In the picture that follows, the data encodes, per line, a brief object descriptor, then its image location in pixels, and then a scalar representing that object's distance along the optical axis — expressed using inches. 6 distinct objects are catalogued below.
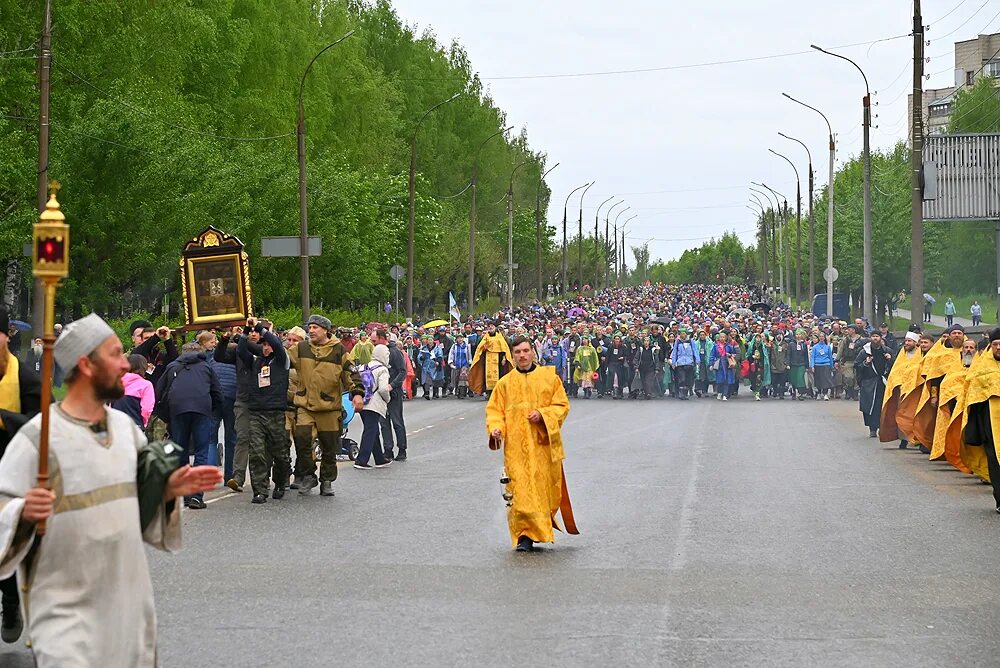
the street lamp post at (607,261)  5940.5
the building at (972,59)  5251.0
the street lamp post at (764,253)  4948.1
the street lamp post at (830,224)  2235.5
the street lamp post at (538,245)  3773.9
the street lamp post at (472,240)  2620.6
